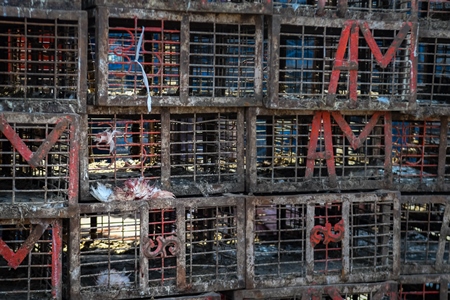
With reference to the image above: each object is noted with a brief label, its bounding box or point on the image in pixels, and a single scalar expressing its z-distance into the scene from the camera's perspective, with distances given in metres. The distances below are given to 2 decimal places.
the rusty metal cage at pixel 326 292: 5.61
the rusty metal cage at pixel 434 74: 6.15
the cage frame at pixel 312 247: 5.63
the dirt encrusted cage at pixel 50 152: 4.85
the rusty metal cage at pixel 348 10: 5.66
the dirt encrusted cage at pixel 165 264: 5.32
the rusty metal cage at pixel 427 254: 6.14
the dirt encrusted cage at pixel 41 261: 4.97
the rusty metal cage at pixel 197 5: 5.22
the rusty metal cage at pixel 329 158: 5.75
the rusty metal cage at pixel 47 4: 5.05
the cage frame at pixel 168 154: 5.34
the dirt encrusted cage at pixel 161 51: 5.20
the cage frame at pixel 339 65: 5.57
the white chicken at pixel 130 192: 5.33
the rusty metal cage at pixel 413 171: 6.23
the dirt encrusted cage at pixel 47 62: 5.06
